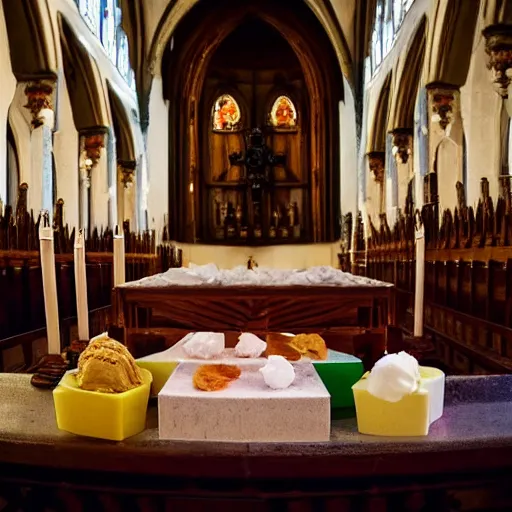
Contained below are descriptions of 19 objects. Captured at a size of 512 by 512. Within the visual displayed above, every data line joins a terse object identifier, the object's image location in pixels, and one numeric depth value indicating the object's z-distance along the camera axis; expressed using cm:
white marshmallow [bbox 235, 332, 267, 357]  154
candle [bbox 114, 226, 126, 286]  277
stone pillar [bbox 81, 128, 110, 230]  981
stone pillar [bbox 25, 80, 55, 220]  730
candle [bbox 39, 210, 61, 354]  178
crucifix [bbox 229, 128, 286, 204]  1397
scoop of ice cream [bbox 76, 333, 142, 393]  115
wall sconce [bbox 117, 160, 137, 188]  1202
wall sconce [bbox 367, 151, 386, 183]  1135
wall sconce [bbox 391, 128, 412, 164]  991
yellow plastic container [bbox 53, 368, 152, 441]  113
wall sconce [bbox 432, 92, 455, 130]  748
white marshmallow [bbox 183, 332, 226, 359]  150
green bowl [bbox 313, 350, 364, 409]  136
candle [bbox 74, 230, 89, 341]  195
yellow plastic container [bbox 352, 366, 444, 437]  114
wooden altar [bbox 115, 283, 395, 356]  204
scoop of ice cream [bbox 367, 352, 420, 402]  112
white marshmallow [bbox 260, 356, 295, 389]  112
